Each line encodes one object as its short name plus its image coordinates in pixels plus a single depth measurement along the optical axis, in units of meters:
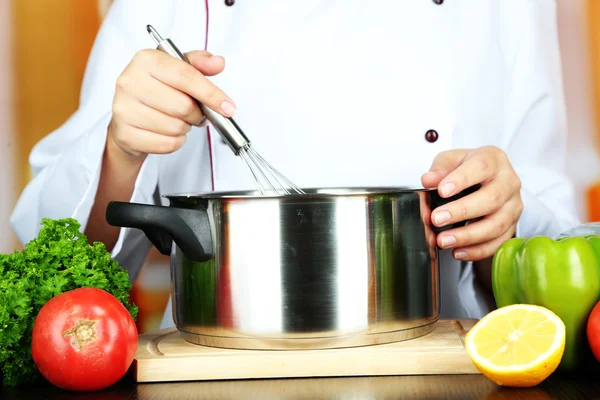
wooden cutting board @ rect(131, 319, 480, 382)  1.00
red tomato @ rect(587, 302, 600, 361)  0.97
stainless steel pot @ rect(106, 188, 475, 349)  0.99
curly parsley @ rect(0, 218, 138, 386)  0.97
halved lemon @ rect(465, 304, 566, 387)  0.94
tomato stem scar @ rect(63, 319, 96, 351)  0.95
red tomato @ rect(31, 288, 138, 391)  0.95
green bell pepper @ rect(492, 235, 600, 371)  1.00
